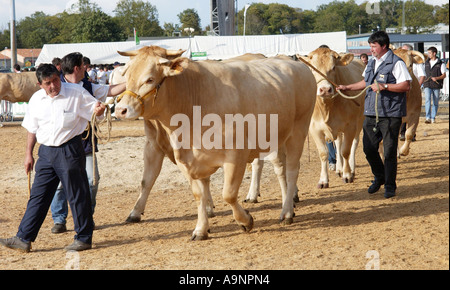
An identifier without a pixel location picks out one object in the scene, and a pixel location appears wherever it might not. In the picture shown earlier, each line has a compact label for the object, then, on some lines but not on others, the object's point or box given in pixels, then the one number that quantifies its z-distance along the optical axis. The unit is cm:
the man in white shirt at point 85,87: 711
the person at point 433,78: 1877
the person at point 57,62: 831
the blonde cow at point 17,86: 1836
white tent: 2853
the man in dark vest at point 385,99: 810
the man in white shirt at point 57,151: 635
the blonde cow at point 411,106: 1233
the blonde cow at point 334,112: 955
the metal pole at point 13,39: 2488
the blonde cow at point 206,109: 617
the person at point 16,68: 2197
